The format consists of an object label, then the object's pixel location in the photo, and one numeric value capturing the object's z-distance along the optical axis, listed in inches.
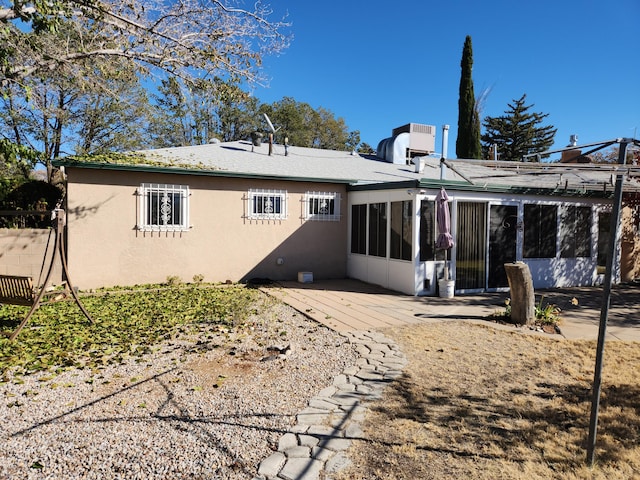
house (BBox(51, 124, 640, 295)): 369.4
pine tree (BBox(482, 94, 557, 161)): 1478.8
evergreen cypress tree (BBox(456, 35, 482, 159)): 981.8
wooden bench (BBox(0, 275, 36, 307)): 228.9
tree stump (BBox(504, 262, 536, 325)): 261.3
